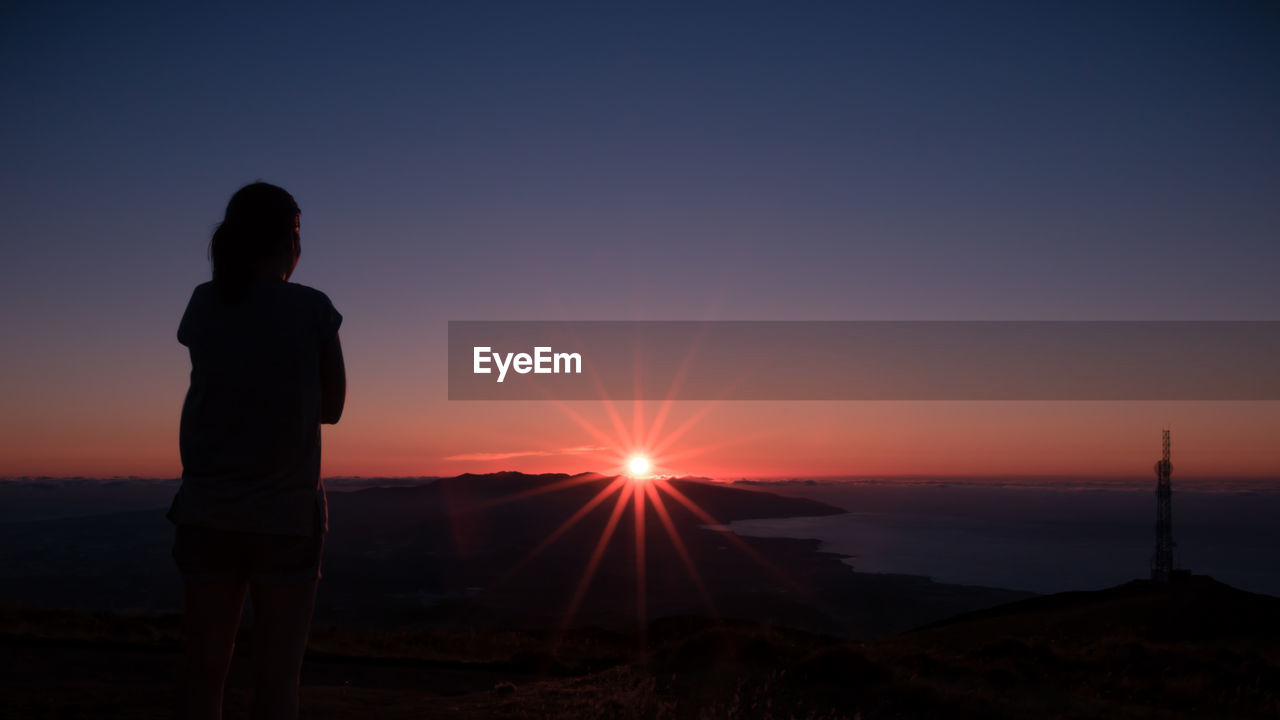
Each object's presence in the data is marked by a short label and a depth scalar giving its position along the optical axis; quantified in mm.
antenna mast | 37875
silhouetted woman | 1878
